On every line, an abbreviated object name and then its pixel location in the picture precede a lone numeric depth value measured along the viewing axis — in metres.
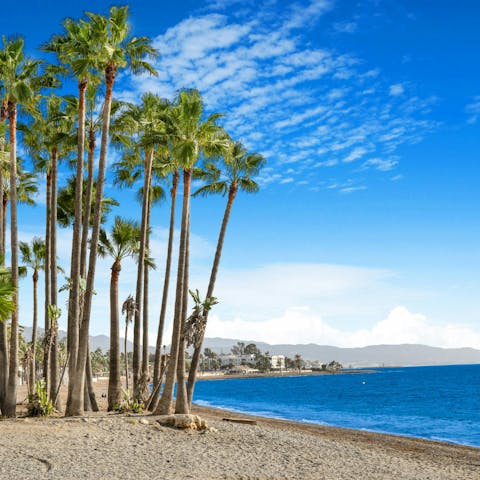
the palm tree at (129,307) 31.45
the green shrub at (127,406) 27.43
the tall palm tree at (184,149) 24.28
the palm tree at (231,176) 28.34
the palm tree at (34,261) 39.34
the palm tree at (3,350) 23.58
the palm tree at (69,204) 30.88
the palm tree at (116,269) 28.23
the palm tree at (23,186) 29.80
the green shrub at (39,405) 24.09
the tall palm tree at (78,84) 22.62
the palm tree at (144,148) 26.50
